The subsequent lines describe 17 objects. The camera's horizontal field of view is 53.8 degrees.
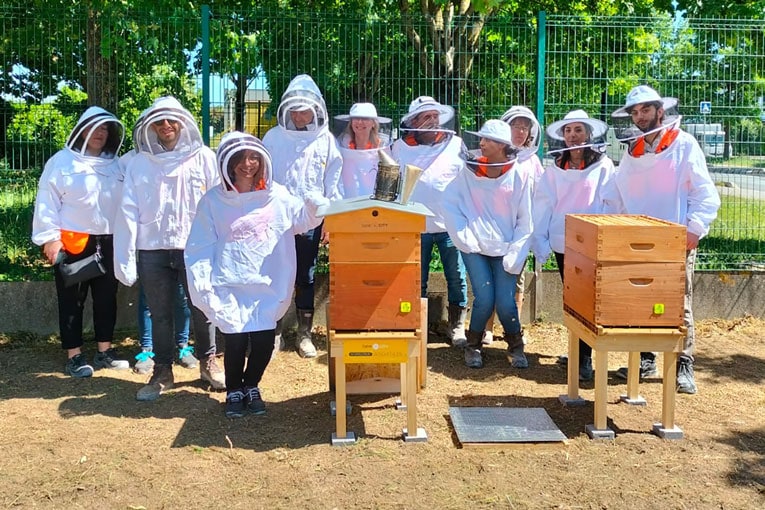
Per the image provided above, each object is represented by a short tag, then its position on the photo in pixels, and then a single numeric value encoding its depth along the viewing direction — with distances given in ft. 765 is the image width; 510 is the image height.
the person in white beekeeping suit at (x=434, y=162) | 18.24
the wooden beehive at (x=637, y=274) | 12.84
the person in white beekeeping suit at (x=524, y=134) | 18.19
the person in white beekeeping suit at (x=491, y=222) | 17.24
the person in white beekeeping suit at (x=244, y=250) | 13.84
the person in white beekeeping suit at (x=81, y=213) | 16.51
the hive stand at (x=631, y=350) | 13.04
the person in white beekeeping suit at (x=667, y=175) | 15.47
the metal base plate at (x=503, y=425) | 13.24
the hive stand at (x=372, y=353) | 12.89
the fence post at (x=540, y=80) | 21.34
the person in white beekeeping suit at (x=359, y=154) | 18.61
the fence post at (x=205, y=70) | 19.93
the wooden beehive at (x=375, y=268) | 12.68
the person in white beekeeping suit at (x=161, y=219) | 15.81
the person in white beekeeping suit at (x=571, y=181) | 17.03
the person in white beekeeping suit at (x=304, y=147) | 17.76
